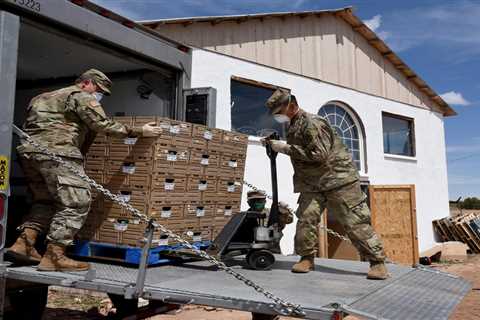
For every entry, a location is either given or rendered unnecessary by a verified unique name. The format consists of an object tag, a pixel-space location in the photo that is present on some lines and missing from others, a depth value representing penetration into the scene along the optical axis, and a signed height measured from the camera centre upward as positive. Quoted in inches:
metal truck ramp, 115.3 -24.3
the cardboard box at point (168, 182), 171.9 +9.8
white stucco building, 385.1 +120.6
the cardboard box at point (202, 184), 189.4 +10.1
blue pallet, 167.5 -17.3
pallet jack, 177.8 -11.9
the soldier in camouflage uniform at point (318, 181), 174.9 +10.7
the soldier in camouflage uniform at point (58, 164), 153.3 +15.8
